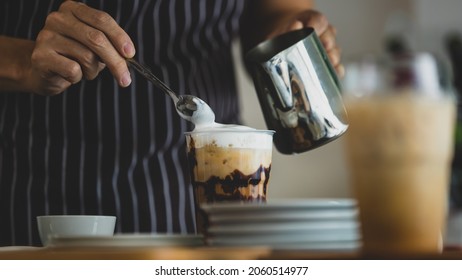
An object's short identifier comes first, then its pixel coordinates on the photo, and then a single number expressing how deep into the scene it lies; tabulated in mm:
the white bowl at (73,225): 1140
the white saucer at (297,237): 910
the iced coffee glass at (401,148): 902
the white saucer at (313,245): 896
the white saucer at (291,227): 909
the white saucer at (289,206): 910
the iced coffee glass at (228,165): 1153
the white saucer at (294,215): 911
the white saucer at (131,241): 958
